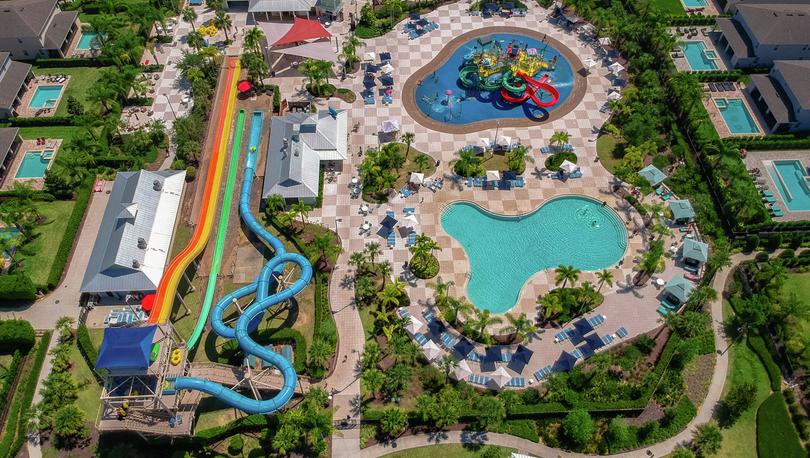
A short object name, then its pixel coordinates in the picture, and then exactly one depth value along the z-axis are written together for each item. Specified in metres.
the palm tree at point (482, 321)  62.88
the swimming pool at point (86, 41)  102.62
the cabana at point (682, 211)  75.12
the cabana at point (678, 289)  67.38
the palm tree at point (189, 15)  100.75
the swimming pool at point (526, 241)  70.75
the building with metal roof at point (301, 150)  77.50
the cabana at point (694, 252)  70.62
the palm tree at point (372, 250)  69.94
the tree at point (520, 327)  62.41
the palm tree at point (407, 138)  82.81
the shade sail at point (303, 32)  97.26
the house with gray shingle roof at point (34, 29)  96.06
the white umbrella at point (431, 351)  62.34
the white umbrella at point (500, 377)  60.35
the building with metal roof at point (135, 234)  67.94
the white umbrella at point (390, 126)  85.62
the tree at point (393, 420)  57.06
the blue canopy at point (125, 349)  55.50
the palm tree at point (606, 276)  66.25
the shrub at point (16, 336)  64.12
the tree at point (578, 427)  56.97
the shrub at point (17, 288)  68.25
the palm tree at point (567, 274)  65.81
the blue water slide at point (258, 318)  57.03
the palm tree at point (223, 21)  100.94
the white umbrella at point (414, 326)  64.50
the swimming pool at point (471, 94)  90.62
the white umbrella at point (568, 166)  80.74
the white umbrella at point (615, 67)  94.94
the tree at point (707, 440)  56.16
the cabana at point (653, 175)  78.50
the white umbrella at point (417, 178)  79.56
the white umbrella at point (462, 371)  61.62
